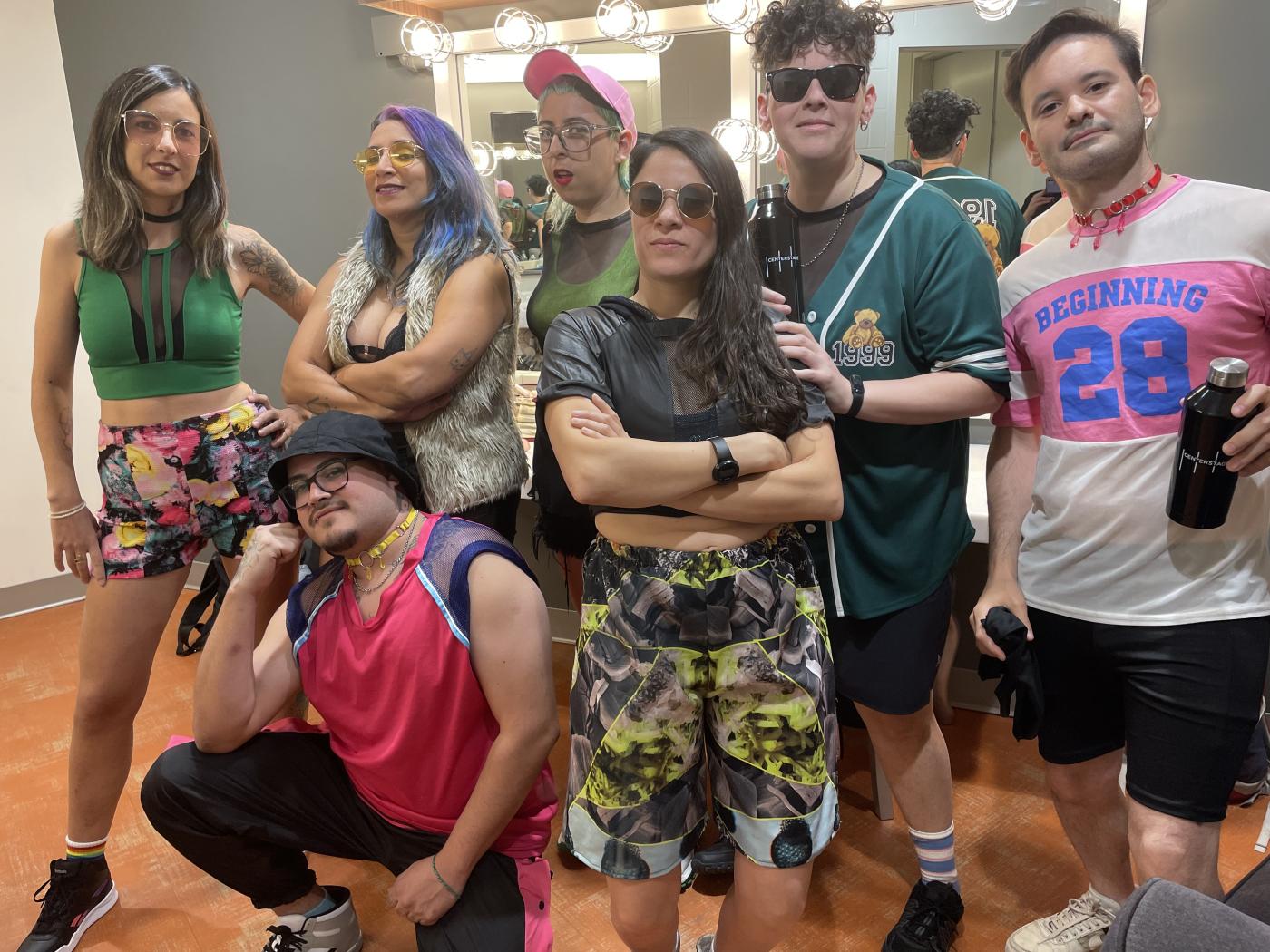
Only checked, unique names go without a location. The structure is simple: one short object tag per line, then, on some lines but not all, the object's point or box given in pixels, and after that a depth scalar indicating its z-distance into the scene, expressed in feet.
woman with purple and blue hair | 6.10
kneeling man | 5.20
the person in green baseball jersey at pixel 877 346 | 4.91
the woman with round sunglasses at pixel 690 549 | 4.42
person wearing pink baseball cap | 6.75
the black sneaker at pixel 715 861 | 7.02
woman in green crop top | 6.23
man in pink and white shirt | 4.47
